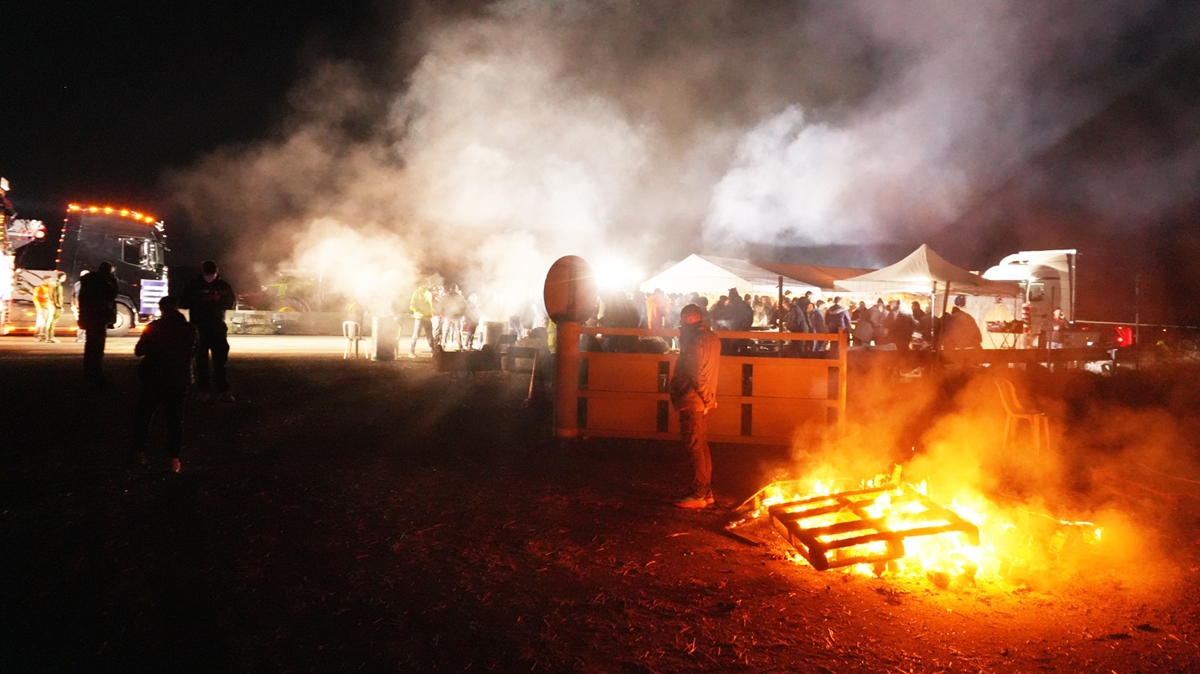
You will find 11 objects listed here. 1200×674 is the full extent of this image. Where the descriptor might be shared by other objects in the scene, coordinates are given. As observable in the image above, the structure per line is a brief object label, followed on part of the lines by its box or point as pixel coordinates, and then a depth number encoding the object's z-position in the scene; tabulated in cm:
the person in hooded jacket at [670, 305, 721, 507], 517
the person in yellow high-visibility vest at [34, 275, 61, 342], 1628
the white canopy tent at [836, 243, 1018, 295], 1686
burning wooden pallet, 386
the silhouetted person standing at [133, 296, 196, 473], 525
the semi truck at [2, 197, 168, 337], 1942
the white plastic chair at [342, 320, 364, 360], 1520
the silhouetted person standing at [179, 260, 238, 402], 782
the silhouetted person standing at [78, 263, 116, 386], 871
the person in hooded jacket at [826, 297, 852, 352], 1554
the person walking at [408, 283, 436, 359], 1482
